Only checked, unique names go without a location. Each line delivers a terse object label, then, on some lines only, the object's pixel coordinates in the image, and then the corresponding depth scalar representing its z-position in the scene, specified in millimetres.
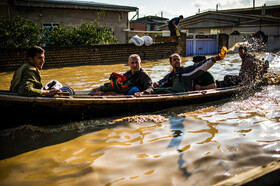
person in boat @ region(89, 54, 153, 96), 4914
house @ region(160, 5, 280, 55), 19047
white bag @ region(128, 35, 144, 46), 13880
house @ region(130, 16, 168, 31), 35594
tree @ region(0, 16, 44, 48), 10625
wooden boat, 3529
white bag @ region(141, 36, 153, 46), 14289
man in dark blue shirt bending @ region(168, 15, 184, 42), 14953
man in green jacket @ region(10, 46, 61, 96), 3551
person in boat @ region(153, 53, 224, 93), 5066
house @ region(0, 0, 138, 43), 13414
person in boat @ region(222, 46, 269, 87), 6367
